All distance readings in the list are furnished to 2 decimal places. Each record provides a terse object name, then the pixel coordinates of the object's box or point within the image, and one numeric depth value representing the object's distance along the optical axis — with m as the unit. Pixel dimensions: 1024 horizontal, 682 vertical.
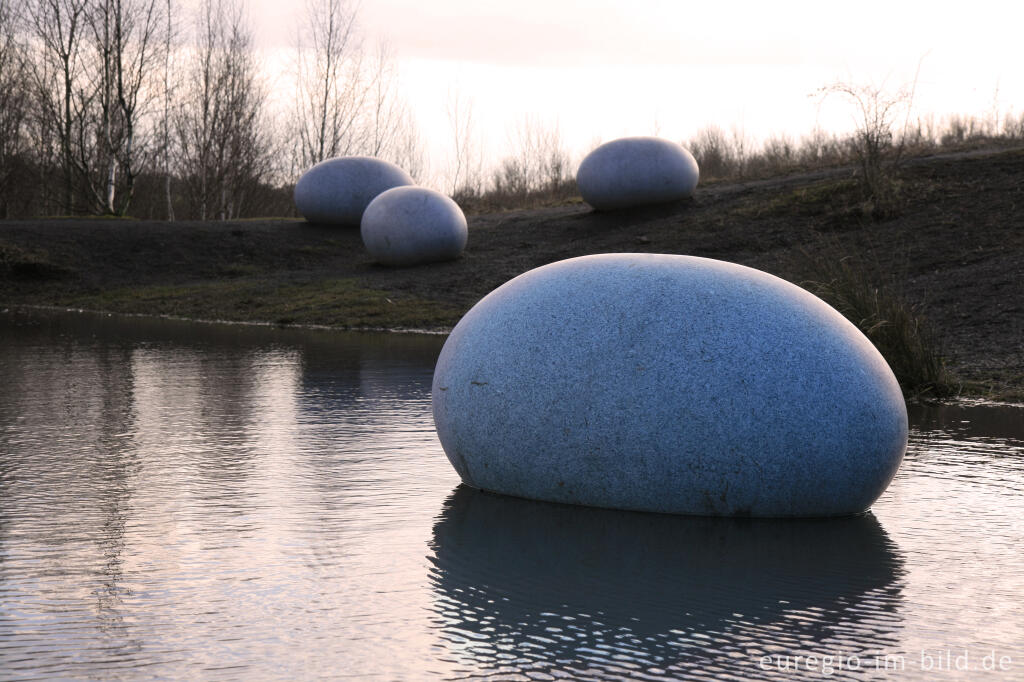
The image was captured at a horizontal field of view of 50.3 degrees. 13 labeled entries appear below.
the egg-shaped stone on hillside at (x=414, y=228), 21.66
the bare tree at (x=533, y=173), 31.10
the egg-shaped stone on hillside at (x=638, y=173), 23.53
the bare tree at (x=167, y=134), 31.70
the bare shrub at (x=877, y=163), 18.94
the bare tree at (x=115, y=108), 29.66
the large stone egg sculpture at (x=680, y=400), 5.08
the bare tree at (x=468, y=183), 32.56
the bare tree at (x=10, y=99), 30.56
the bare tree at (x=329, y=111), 36.84
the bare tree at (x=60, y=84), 29.83
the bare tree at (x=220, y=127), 33.38
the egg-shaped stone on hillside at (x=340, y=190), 26.03
